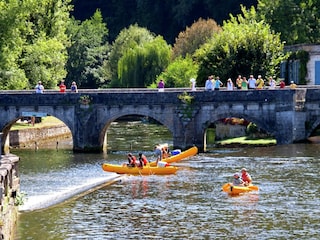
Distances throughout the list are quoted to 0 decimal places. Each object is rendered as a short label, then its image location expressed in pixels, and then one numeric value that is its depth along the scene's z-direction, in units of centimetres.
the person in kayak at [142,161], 7044
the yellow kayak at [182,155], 7525
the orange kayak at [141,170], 7006
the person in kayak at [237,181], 6203
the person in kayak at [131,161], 7050
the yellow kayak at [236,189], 6103
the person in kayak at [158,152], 7431
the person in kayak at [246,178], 6234
